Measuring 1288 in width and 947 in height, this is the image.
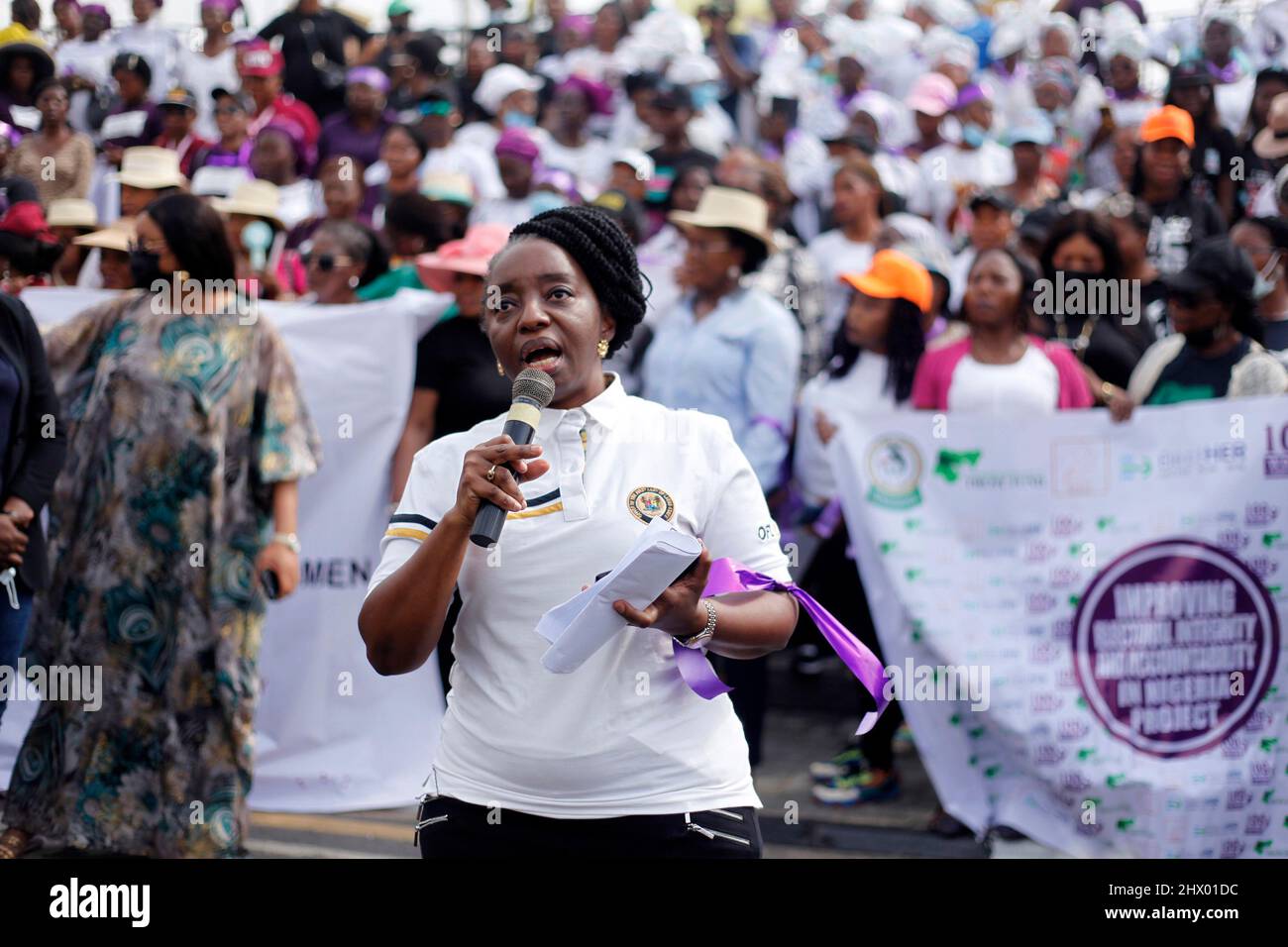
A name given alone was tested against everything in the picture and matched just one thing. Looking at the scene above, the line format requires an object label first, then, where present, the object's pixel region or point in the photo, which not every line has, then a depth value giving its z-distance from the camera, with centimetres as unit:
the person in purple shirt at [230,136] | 1106
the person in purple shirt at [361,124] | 1173
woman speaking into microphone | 271
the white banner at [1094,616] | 543
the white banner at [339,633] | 649
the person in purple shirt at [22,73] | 1203
